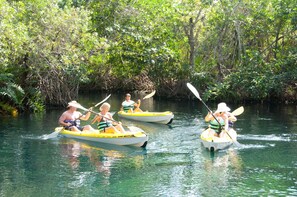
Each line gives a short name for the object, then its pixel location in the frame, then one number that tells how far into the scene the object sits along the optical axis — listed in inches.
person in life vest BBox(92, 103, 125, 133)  697.6
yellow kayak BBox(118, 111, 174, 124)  898.7
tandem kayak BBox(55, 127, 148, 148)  661.9
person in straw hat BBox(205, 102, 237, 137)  663.8
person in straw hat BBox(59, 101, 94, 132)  736.5
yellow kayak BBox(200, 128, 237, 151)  632.4
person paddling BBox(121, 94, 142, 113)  984.3
